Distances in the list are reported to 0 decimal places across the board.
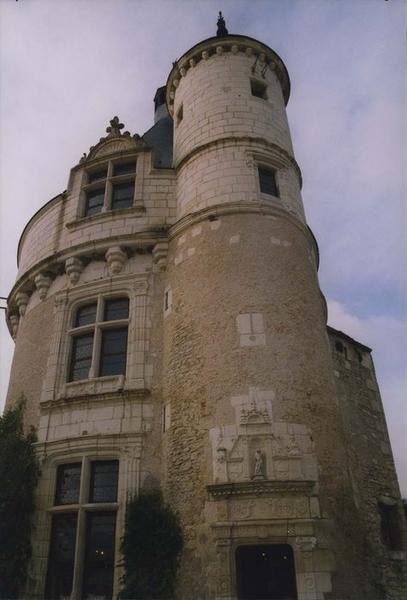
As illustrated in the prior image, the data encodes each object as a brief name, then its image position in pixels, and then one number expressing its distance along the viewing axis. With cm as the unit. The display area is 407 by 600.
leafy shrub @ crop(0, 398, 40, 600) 863
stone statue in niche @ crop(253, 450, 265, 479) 771
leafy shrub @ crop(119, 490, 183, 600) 769
